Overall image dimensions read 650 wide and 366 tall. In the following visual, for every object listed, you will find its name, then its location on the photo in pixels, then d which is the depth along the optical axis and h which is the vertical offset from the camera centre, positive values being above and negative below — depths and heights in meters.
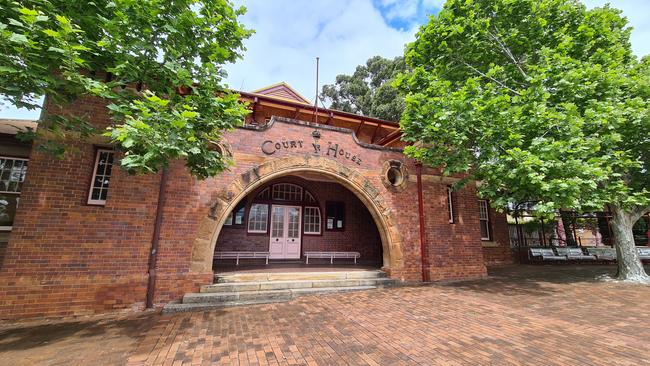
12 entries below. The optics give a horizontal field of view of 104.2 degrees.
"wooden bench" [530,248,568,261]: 13.11 -1.02
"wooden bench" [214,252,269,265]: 9.18 -0.97
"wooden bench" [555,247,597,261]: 13.35 -0.95
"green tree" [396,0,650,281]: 6.02 +3.33
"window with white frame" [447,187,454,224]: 9.15 +1.05
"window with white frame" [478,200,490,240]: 12.73 +0.87
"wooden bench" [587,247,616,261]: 13.10 -0.87
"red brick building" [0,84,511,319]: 5.17 +0.40
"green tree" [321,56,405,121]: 21.83 +14.24
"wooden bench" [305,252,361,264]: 10.17 -0.98
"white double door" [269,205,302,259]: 10.25 -0.12
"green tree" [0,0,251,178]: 3.41 +2.50
